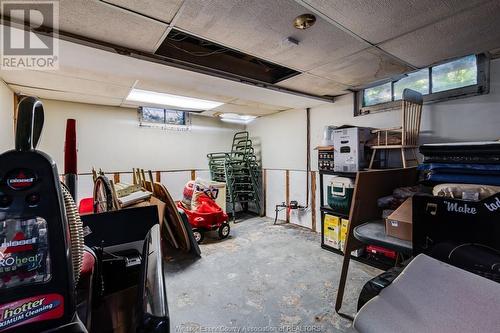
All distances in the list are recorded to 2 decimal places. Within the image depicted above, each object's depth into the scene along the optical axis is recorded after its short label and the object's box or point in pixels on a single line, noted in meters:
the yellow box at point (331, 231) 3.25
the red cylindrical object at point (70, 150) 0.85
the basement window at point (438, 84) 2.43
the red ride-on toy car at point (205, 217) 3.66
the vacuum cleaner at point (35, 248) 0.41
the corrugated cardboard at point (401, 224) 1.37
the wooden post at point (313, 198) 4.21
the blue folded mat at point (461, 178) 1.31
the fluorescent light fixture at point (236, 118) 5.20
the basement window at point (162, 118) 4.43
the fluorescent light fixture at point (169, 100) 3.34
